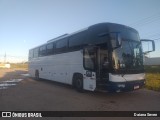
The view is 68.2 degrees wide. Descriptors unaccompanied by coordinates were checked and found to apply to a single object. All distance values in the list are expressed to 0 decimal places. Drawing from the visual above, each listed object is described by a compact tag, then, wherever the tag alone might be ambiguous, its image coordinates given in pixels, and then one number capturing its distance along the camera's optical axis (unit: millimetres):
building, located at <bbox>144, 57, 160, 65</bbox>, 40123
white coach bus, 5931
